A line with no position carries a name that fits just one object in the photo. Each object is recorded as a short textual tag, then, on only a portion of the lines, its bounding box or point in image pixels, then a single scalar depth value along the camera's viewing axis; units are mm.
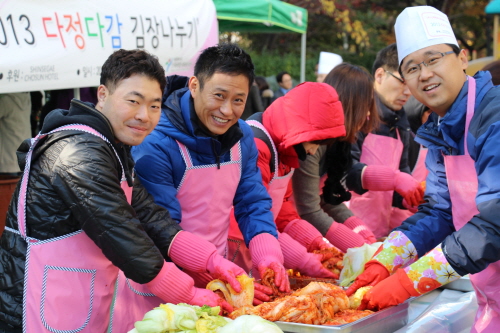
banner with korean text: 3570
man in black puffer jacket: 1788
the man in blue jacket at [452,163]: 1808
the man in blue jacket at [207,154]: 2332
